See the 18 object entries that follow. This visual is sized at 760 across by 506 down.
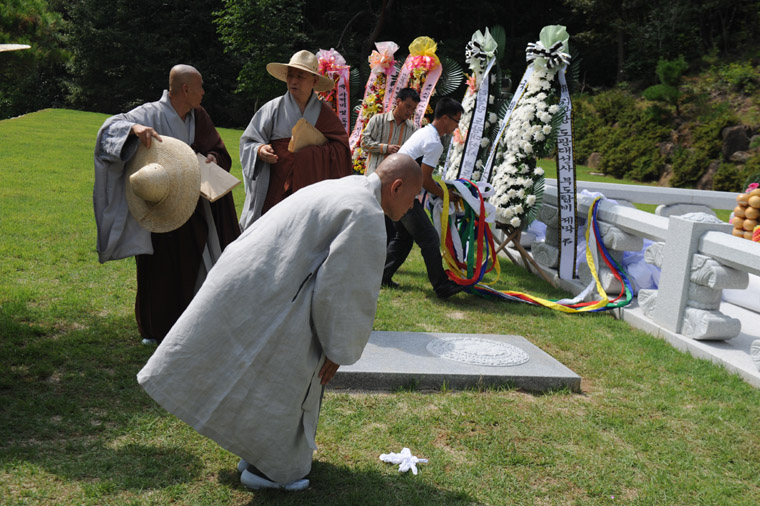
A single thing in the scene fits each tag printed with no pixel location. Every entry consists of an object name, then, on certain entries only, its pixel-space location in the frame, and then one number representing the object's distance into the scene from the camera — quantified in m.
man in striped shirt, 6.67
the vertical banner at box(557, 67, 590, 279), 6.83
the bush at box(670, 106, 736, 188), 18.48
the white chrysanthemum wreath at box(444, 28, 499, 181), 8.16
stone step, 4.00
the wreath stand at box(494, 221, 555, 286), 7.21
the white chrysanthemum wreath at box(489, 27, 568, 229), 6.95
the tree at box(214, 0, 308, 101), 25.95
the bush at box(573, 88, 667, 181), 20.28
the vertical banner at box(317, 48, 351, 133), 10.52
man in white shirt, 5.54
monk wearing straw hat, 4.67
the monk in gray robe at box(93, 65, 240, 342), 4.05
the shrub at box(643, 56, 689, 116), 20.81
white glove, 3.09
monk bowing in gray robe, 2.41
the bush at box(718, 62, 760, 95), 20.31
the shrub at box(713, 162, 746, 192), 17.02
